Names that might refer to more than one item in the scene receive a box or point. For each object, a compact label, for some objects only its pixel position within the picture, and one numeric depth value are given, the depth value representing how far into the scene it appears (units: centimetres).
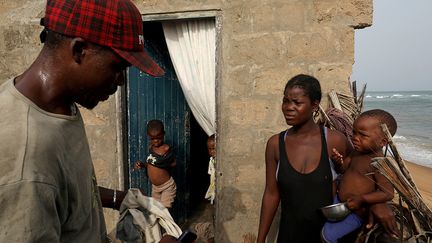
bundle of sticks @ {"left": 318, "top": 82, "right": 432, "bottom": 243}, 163
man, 88
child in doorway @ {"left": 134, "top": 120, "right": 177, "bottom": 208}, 368
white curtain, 337
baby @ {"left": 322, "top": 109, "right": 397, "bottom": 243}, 195
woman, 212
